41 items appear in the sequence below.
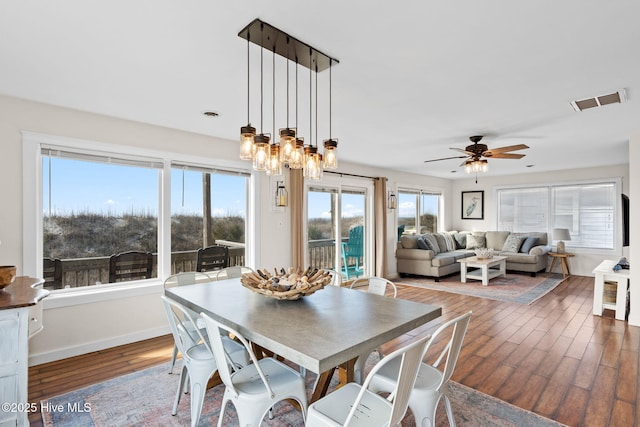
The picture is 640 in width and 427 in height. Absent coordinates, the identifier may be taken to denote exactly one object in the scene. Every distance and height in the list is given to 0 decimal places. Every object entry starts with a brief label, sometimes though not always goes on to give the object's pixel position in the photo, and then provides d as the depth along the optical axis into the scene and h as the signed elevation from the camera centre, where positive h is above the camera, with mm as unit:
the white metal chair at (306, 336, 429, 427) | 1372 -923
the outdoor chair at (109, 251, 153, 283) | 3689 -627
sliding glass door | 5969 -328
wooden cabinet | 1904 -854
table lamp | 7052 -448
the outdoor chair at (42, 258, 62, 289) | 3256 -615
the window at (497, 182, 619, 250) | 7199 +48
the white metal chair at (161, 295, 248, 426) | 2064 -968
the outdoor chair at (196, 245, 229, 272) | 4328 -622
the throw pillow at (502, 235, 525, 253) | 7633 -717
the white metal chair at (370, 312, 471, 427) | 1729 -937
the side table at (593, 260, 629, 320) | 4273 -1012
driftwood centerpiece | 2240 -506
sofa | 7020 -882
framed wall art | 9078 +212
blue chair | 6473 -758
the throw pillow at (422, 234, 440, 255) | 7383 -669
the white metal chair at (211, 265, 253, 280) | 3610 -663
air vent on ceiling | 2920 +1035
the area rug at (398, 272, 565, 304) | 5621 -1388
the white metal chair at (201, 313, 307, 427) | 1675 -925
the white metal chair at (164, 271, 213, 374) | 3236 -669
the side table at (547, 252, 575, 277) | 7124 -1036
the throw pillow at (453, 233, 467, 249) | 8528 -708
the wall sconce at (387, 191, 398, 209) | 7362 +249
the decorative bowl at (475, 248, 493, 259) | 6786 -843
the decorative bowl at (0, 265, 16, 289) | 2158 -429
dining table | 1558 -635
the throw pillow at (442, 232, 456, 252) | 8126 -709
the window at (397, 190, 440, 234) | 7988 +33
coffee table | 6434 -1113
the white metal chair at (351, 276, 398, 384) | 2277 -710
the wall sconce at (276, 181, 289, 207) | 5004 +250
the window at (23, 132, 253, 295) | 3182 +19
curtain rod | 6191 +720
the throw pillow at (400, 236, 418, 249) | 7340 -655
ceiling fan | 4426 +799
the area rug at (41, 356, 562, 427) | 2199 -1392
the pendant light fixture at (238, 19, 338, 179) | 1985 +489
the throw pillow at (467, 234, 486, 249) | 8320 -727
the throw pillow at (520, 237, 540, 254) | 7559 -708
